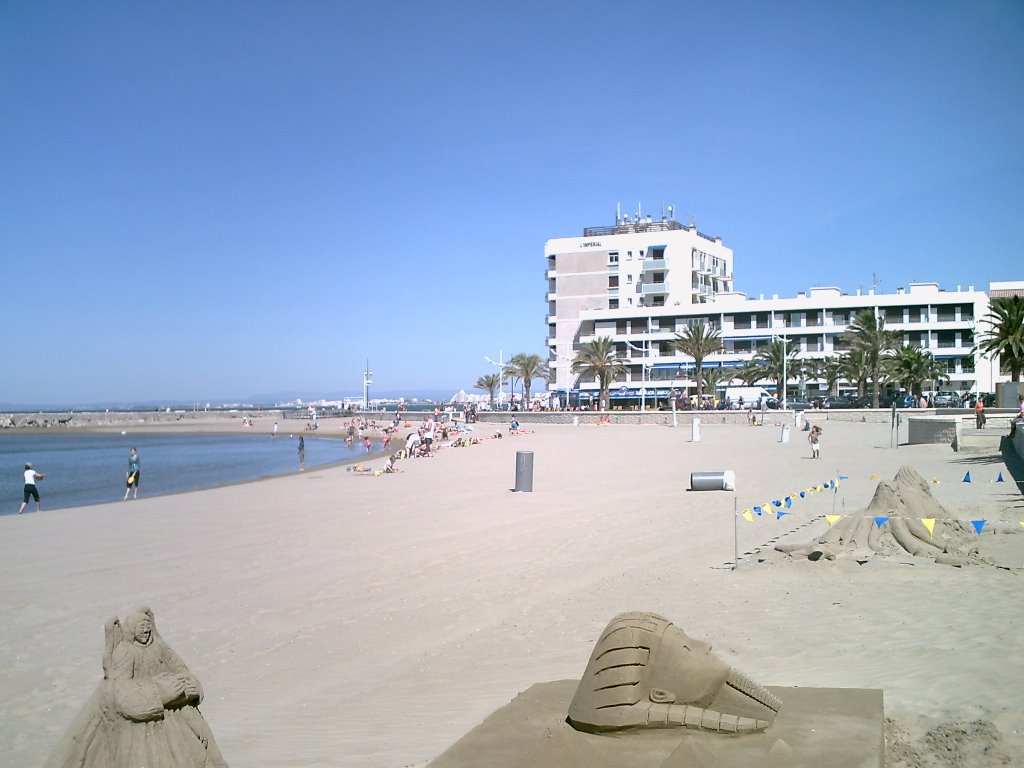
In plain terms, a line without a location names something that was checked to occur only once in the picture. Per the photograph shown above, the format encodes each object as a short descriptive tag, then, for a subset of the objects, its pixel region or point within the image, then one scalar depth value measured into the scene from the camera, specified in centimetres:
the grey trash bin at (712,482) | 2019
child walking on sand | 2881
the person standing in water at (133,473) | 2719
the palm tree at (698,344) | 7069
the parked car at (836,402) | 6737
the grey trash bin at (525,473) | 2217
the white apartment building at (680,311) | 7275
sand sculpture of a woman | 439
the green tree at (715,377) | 7669
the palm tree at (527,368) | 9619
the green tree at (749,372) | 7462
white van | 7344
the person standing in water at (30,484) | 2428
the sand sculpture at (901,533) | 1171
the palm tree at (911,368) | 6419
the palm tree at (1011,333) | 4422
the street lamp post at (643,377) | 7662
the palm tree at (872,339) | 6153
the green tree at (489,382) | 10738
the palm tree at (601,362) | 7683
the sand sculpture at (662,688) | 503
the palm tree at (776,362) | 7112
